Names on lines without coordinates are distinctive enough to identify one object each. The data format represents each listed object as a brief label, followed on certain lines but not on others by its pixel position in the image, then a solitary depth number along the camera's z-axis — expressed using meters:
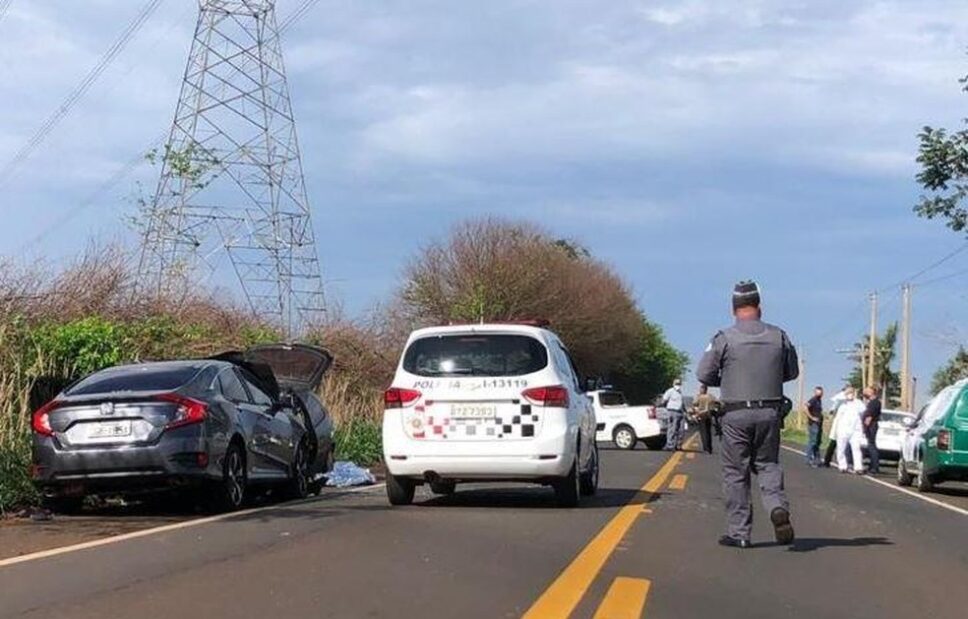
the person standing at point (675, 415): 34.09
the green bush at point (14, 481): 12.41
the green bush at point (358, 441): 22.28
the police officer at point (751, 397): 9.51
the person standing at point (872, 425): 25.22
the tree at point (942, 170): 22.77
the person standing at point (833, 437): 26.61
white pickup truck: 34.88
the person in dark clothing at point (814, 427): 28.75
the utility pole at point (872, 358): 72.62
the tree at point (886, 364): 93.62
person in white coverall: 25.05
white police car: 12.53
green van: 18.27
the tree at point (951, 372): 44.78
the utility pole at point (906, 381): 58.57
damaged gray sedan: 11.89
